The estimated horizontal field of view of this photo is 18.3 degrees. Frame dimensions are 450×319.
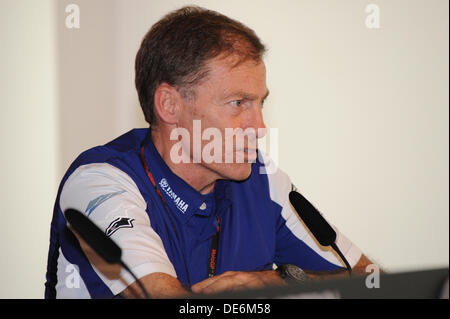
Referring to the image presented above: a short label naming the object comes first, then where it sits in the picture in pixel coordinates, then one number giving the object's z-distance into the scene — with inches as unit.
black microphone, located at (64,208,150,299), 57.2
